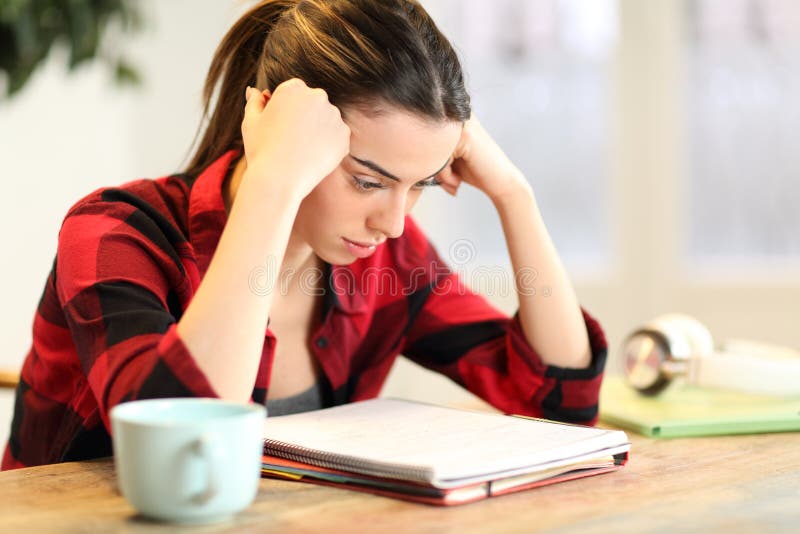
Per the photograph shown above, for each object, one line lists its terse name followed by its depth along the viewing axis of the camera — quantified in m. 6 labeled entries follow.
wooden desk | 1.34
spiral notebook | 1.39
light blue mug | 1.29
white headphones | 1.73
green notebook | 1.64
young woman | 1.47
